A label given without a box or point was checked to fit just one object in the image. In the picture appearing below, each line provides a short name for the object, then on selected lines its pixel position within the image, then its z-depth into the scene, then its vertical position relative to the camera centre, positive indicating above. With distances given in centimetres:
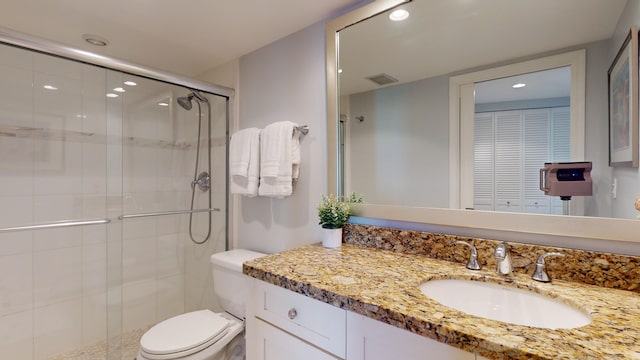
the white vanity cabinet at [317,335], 74 -46
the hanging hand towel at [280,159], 164 +11
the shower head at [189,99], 210 +57
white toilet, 139 -78
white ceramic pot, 141 -28
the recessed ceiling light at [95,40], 181 +87
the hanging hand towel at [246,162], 176 +10
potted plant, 142 -20
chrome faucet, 100 -27
